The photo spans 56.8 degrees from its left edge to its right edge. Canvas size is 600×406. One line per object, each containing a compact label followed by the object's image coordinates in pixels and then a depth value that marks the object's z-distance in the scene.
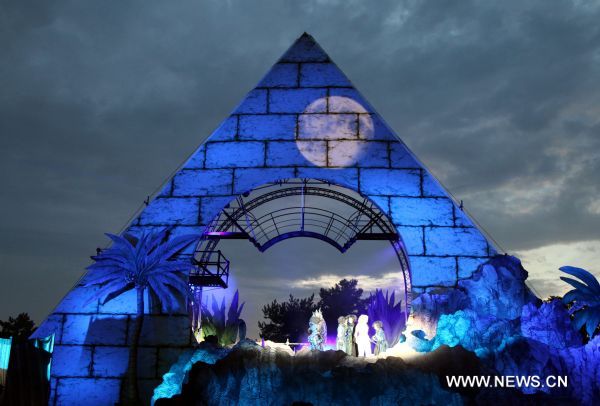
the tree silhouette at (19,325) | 39.75
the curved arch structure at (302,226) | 16.98
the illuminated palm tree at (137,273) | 13.87
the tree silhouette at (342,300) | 48.16
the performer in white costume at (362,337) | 14.23
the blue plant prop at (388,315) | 19.31
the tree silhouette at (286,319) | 45.88
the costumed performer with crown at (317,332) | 13.57
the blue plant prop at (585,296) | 14.17
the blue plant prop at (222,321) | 19.87
